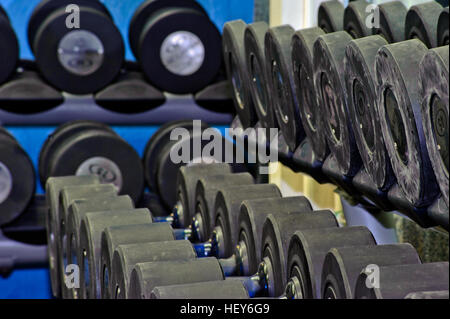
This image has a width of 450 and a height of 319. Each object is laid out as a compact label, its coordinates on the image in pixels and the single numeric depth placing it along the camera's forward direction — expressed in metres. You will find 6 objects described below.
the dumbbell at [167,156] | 3.87
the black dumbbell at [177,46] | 3.88
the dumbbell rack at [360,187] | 2.40
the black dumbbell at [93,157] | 3.84
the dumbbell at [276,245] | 3.17
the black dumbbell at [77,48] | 3.84
